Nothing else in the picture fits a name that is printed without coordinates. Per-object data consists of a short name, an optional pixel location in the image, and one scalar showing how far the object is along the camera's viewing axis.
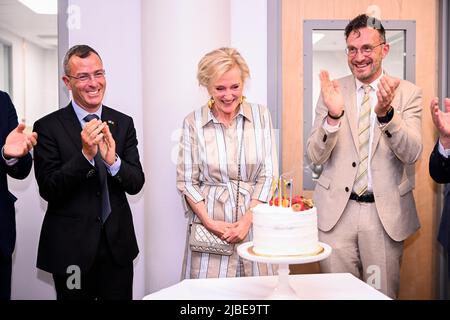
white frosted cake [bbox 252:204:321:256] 1.44
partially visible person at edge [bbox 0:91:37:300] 1.89
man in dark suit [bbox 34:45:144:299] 1.96
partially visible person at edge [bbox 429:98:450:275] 1.94
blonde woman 2.16
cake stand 1.39
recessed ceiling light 2.36
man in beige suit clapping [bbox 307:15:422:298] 2.10
